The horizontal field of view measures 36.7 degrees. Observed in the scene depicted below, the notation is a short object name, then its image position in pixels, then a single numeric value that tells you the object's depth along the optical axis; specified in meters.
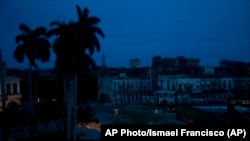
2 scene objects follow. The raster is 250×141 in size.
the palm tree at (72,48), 37.44
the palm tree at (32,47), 47.50
